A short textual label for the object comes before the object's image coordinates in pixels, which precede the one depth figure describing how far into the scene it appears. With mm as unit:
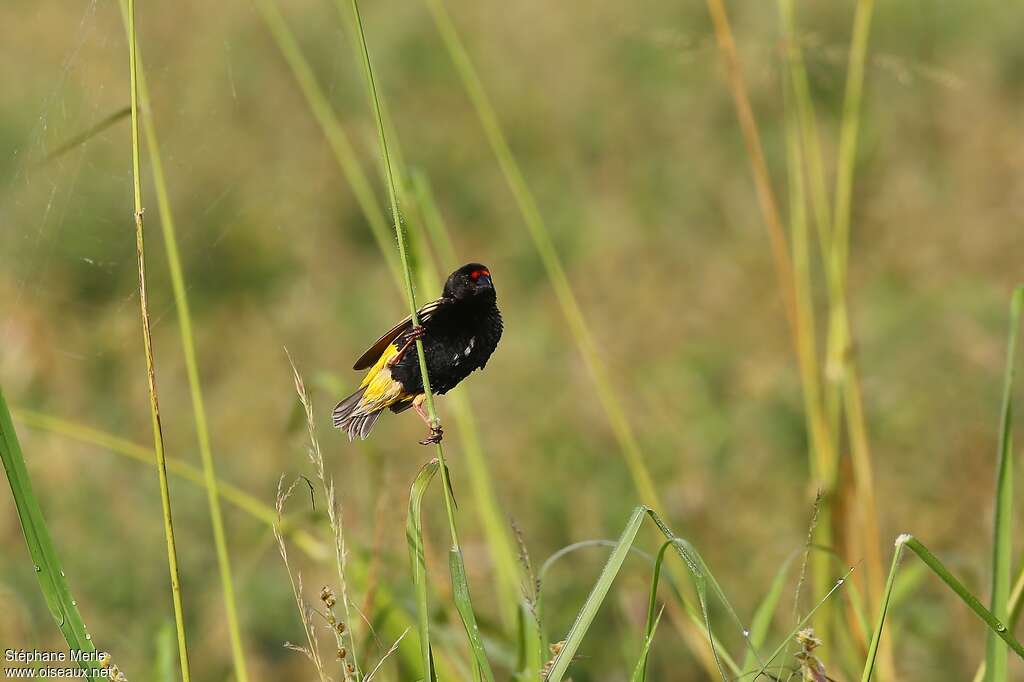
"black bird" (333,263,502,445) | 6692
